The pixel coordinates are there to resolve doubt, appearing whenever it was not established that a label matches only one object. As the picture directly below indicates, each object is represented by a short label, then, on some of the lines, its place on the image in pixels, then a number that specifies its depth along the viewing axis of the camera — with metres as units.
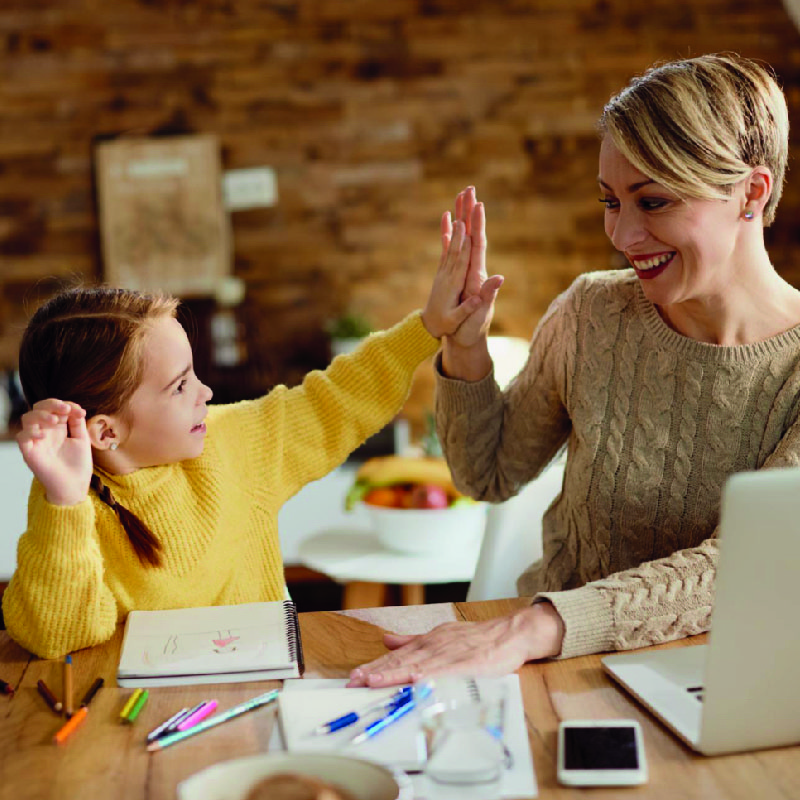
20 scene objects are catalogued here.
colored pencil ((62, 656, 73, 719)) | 1.02
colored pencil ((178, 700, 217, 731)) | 0.97
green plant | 4.48
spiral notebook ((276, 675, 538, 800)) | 0.87
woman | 1.24
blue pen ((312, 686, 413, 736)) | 0.95
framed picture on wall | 4.55
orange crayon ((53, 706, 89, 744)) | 0.96
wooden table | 0.87
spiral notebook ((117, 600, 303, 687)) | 1.08
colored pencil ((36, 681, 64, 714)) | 1.03
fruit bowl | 2.38
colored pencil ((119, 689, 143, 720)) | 1.00
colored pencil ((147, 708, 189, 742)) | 0.96
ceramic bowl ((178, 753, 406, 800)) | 0.74
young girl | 1.17
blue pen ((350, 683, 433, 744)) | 0.92
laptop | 0.82
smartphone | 0.85
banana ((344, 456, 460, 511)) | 2.46
